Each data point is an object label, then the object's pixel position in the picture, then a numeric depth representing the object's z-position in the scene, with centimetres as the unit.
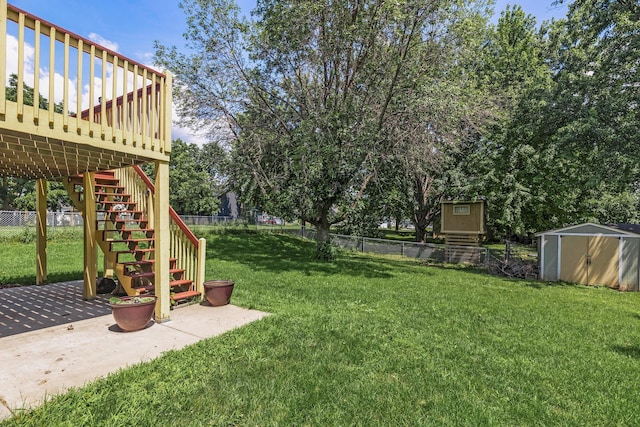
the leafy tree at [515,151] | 1247
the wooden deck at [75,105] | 292
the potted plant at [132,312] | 396
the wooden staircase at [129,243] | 518
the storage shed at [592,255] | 1048
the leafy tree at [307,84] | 921
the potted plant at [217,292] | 526
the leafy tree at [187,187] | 2861
